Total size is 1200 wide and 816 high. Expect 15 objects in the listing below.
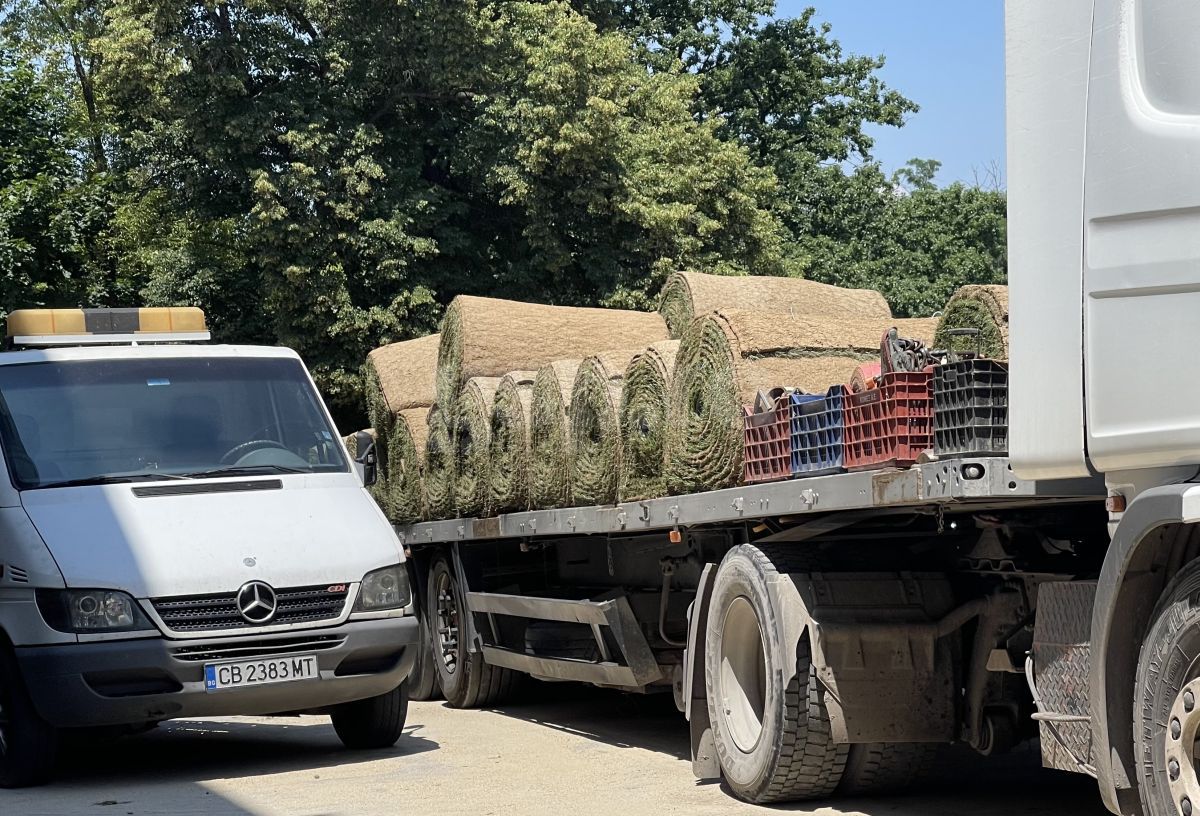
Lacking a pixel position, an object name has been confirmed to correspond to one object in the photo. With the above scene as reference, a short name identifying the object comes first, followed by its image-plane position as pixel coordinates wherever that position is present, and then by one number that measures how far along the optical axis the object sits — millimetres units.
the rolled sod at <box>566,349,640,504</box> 7980
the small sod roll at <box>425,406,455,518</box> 10430
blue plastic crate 5941
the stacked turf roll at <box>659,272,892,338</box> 9117
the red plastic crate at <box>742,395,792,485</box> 6344
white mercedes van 7816
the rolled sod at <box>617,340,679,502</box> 7426
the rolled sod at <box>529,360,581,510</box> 8594
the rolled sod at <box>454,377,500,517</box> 9766
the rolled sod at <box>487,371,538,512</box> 9219
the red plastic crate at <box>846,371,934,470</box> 5422
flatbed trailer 5598
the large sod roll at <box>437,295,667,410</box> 10289
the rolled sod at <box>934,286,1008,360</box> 5750
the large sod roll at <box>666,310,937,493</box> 6699
